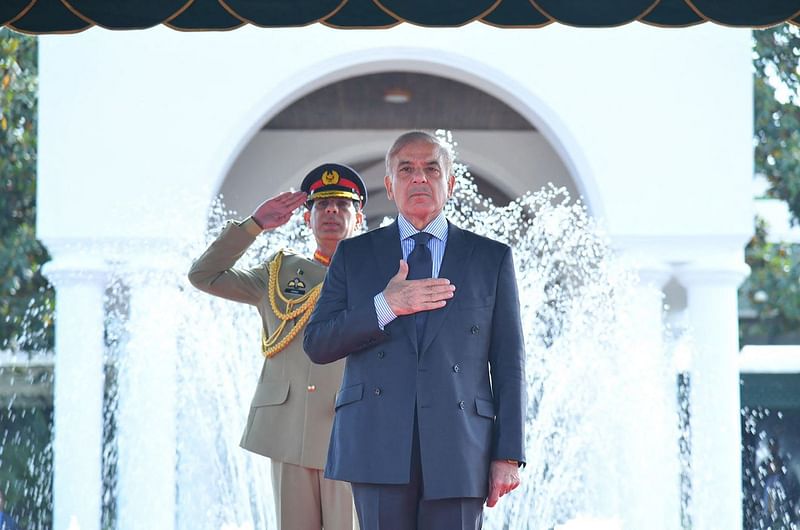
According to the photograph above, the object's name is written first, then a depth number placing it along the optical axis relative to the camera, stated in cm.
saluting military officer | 802
